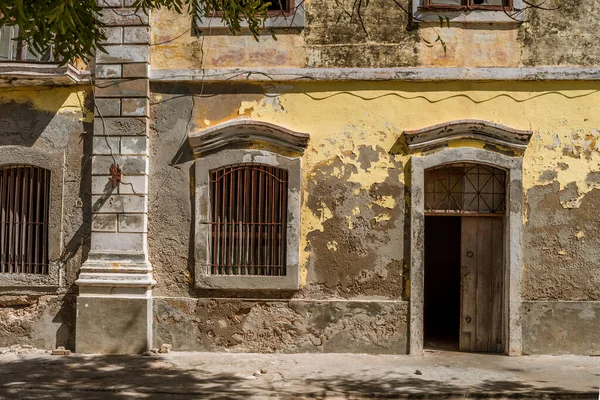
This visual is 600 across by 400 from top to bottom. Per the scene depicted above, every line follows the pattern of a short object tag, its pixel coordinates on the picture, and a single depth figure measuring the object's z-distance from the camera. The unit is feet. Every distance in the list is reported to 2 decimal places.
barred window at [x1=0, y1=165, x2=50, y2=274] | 30.58
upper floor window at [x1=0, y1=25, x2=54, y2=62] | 30.60
